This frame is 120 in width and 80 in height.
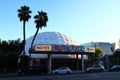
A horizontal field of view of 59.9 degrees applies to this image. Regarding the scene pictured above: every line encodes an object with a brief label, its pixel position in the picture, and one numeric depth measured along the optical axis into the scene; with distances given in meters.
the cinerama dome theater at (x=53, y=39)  30.49
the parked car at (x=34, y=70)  19.46
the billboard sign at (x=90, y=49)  25.75
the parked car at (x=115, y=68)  24.55
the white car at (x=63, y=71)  20.29
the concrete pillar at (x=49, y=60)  24.30
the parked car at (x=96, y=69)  22.07
